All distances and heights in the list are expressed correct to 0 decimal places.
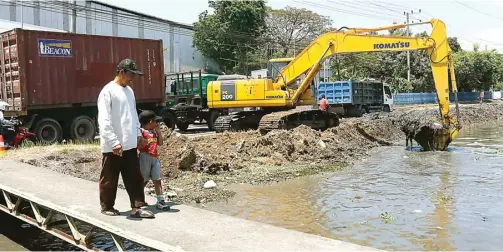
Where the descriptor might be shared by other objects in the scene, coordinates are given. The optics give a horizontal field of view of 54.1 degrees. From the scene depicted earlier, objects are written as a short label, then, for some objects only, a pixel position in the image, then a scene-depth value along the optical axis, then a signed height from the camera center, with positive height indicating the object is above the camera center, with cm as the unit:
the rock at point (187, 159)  995 -120
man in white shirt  513 -42
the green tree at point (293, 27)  4591 +676
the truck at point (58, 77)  1410 +79
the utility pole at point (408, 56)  4202 +337
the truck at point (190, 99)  2151 +5
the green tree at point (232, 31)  4281 +611
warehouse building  3653 +636
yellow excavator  1465 +40
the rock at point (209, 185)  884 -154
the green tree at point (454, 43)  5709 +606
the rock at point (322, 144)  1346 -129
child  581 -74
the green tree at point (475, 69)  4934 +271
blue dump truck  2711 +7
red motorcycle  1262 -78
